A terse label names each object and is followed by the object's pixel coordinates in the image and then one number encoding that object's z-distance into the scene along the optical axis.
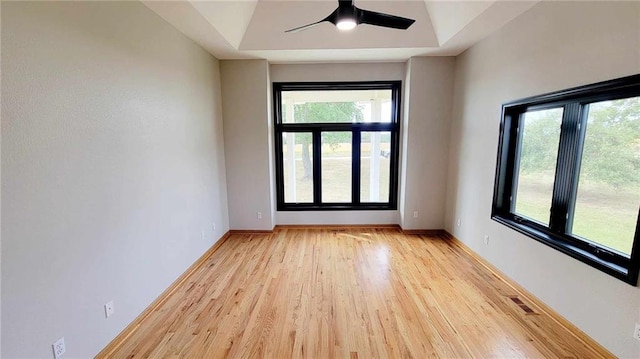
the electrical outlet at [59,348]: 1.49
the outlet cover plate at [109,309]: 1.84
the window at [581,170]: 1.71
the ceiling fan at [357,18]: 1.93
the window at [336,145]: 4.21
